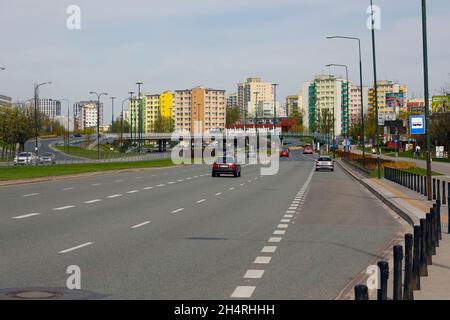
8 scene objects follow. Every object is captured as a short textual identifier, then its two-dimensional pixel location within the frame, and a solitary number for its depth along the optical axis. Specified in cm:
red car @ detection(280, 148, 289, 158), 13112
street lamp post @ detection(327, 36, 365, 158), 6074
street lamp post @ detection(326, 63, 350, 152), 7150
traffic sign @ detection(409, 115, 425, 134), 3228
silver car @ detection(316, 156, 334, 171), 6883
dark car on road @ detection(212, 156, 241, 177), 5281
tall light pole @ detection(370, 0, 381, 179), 4830
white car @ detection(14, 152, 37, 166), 7619
